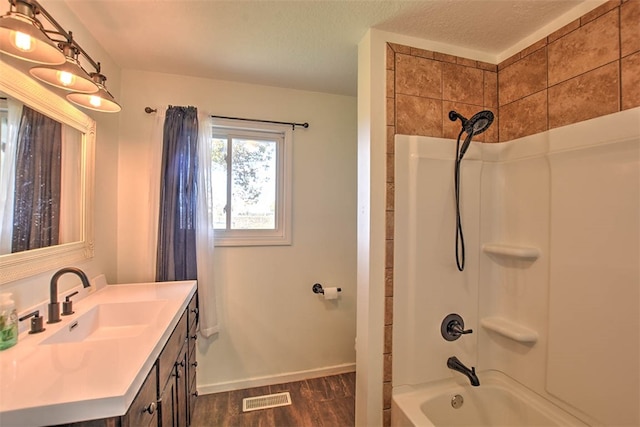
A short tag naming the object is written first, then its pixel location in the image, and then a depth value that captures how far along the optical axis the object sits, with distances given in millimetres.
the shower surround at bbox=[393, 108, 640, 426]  1168
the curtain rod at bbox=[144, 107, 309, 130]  2021
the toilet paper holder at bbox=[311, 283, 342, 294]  2377
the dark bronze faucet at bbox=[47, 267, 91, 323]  1165
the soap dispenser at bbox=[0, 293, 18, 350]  968
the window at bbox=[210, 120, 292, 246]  2256
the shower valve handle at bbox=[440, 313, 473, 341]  1594
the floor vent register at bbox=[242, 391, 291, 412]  2072
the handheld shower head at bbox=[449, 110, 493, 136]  1368
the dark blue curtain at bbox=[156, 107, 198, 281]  1972
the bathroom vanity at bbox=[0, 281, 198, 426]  724
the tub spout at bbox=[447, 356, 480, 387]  1451
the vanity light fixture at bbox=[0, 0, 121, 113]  880
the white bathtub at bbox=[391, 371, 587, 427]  1417
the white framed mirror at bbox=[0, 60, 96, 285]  1043
